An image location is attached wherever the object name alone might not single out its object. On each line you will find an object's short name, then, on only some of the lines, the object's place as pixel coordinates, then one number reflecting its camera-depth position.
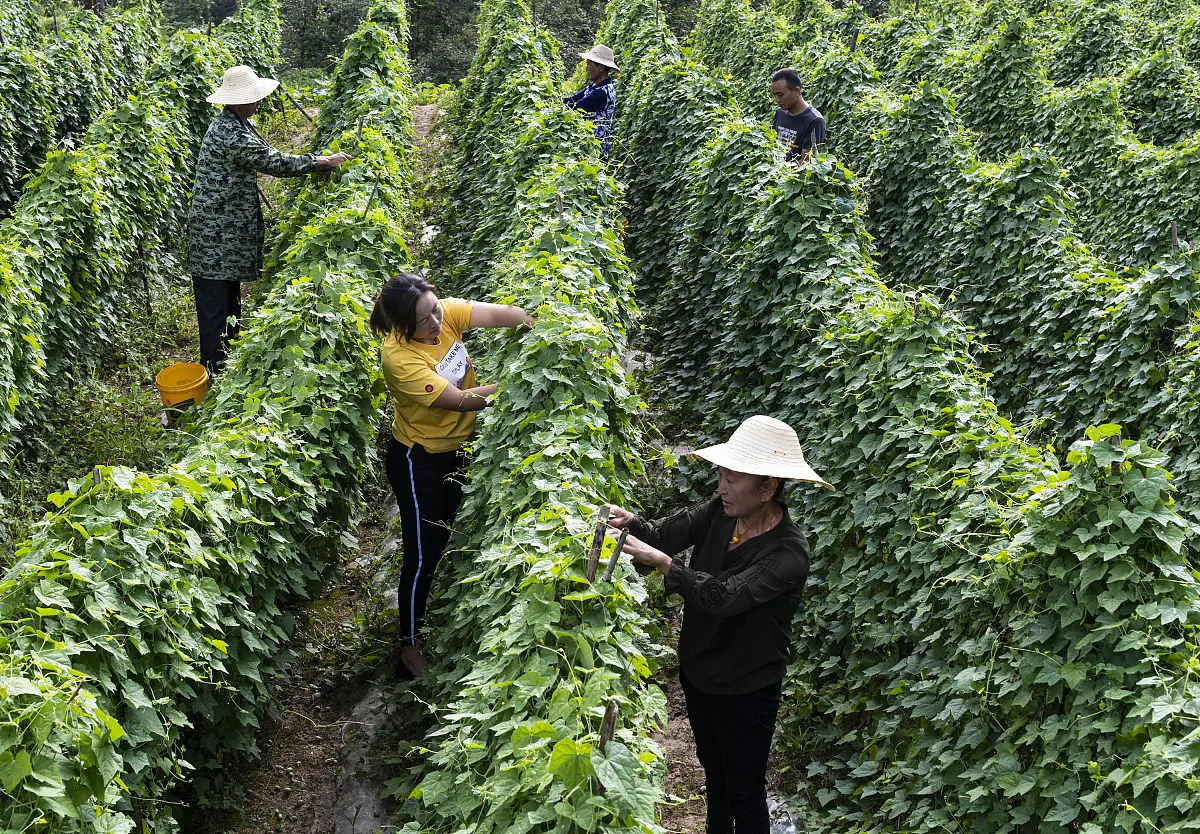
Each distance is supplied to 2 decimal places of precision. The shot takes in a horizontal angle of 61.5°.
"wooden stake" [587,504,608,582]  3.29
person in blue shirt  9.92
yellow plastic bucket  6.88
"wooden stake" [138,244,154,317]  9.76
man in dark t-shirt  8.60
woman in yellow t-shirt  4.73
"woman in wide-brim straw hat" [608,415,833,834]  3.46
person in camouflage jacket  7.27
